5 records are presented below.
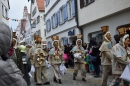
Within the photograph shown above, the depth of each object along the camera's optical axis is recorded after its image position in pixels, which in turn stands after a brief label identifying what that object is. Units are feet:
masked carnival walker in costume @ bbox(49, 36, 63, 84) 26.25
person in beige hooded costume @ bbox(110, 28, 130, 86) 15.92
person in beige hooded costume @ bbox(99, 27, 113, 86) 20.00
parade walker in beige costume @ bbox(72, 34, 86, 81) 26.51
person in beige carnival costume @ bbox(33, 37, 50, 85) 25.20
